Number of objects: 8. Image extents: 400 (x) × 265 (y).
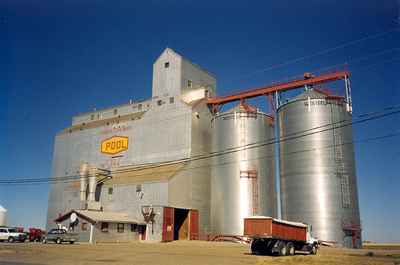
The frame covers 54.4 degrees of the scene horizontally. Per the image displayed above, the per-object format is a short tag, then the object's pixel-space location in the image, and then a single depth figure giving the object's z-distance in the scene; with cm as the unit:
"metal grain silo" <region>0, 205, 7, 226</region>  7431
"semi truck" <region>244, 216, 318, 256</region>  3184
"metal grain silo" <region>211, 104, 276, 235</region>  5441
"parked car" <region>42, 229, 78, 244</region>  5094
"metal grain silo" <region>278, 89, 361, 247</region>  4678
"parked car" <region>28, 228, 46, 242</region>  5988
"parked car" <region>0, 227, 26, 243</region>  5556
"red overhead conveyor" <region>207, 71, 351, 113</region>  5328
